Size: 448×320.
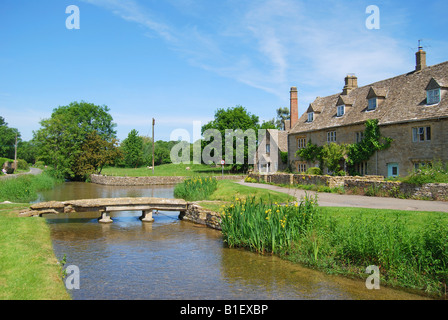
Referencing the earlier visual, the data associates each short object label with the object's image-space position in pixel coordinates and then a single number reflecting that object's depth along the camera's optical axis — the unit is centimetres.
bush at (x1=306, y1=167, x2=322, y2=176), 3412
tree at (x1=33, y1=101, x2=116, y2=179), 5331
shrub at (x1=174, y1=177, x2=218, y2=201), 2271
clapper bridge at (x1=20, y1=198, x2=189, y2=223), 1683
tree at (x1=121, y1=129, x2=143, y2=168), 8550
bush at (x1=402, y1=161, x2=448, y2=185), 1919
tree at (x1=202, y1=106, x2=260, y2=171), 6141
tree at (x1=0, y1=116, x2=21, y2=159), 9856
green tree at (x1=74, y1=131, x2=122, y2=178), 5462
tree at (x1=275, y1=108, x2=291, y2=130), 9521
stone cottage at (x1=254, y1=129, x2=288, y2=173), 4625
